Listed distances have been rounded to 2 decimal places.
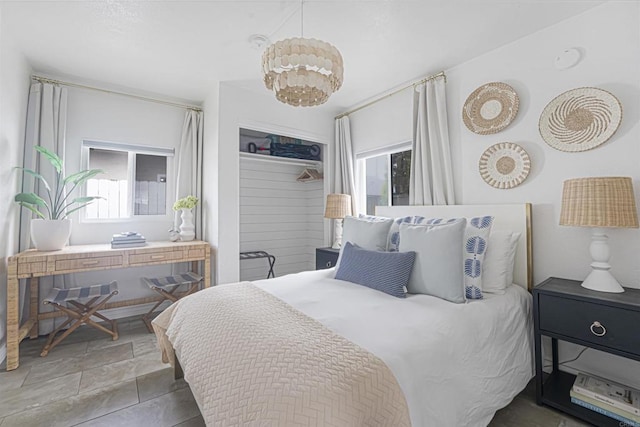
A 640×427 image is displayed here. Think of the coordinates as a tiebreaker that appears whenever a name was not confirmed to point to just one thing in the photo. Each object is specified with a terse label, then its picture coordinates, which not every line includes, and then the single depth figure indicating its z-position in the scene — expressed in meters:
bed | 0.95
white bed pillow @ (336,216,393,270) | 2.30
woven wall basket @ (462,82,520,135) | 2.37
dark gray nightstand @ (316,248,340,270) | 3.29
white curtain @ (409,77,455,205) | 2.75
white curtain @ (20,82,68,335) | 2.72
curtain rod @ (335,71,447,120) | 2.80
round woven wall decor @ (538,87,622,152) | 1.91
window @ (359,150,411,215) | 3.32
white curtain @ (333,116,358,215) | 3.76
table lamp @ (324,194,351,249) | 3.50
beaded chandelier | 1.58
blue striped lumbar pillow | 1.86
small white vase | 3.36
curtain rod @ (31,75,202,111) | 2.83
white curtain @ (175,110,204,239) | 3.56
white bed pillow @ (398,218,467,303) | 1.76
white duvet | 1.17
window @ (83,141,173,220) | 3.24
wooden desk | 2.23
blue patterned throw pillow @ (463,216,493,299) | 1.85
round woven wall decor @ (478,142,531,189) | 2.30
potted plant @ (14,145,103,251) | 2.50
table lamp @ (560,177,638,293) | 1.64
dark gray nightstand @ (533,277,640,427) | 1.50
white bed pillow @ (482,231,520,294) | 1.98
